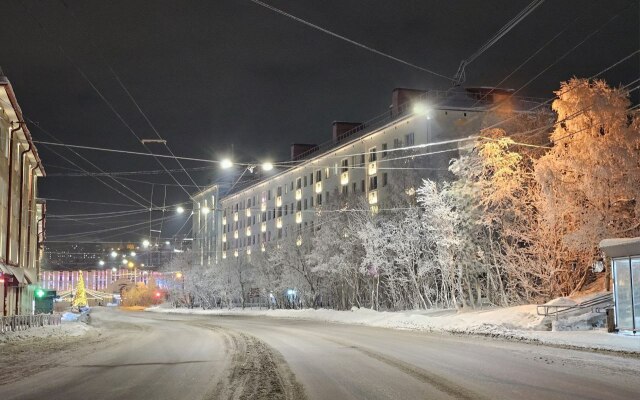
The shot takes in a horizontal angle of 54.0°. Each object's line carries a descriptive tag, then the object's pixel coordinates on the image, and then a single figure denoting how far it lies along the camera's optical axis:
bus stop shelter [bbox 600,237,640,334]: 20.91
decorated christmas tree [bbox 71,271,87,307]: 82.62
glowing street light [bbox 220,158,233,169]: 26.70
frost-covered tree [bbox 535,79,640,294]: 27.72
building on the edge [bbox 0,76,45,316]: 32.25
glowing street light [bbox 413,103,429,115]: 56.79
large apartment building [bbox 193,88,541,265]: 57.71
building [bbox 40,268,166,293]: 161.50
